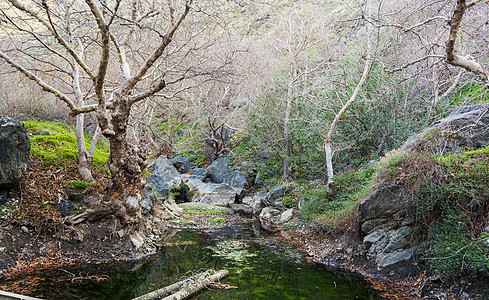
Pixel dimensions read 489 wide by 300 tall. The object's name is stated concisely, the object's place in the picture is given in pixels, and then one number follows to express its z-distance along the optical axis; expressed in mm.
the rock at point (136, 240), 7117
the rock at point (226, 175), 16969
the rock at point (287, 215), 11086
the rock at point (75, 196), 7082
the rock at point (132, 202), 7066
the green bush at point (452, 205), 4523
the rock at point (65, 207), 6647
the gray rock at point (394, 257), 5668
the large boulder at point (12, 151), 5840
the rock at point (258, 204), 13711
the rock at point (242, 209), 13509
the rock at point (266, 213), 12344
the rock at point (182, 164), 20875
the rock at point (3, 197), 5985
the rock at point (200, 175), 17500
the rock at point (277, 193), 13216
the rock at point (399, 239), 5840
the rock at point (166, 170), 15922
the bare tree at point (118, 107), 5969
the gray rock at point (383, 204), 6086
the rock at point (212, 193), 15154
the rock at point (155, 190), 9914
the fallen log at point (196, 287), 4565
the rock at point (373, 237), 6297
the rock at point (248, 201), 15078
